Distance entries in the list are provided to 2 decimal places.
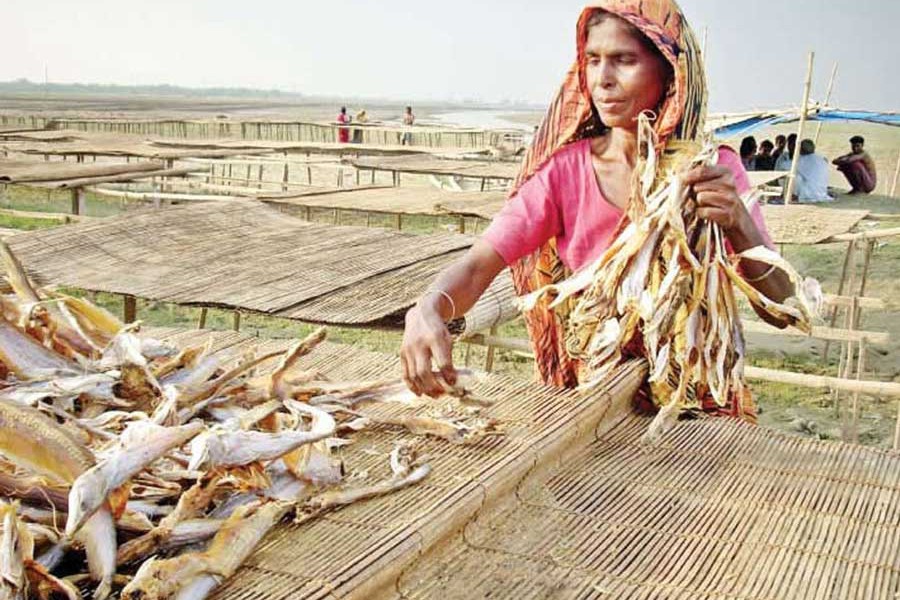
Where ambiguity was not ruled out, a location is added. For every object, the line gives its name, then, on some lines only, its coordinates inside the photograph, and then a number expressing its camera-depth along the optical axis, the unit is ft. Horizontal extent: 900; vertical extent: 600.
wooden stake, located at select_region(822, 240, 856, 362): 26.12
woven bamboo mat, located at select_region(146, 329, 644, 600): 4.99
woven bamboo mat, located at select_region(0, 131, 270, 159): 45.34
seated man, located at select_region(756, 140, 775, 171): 52.95
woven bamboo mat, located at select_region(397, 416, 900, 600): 5.56
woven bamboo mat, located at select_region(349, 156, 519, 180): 38.90
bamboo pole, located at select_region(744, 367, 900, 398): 10.36
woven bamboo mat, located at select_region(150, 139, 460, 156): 52.72
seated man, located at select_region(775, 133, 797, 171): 52.60
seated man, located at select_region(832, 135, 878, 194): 51.83
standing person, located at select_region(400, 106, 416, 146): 76.49
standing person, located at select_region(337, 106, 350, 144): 74.21
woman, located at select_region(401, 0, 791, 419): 7.50
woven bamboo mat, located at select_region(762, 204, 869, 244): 23.68
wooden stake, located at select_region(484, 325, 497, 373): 18.95
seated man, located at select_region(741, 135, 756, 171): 52.42
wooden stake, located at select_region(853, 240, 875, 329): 26.59
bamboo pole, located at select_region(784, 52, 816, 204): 40.13
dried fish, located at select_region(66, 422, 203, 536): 4.83
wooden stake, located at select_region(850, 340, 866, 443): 18.58
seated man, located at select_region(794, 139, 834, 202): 47.62
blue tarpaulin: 51.21
